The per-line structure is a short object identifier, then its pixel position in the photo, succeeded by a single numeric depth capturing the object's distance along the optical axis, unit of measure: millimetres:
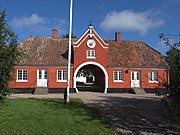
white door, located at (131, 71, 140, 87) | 20752
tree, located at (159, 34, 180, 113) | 6677
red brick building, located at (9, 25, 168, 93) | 19350
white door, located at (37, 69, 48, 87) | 19477
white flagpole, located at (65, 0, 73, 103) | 11675
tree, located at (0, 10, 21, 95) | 8695
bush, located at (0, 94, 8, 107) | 9082
